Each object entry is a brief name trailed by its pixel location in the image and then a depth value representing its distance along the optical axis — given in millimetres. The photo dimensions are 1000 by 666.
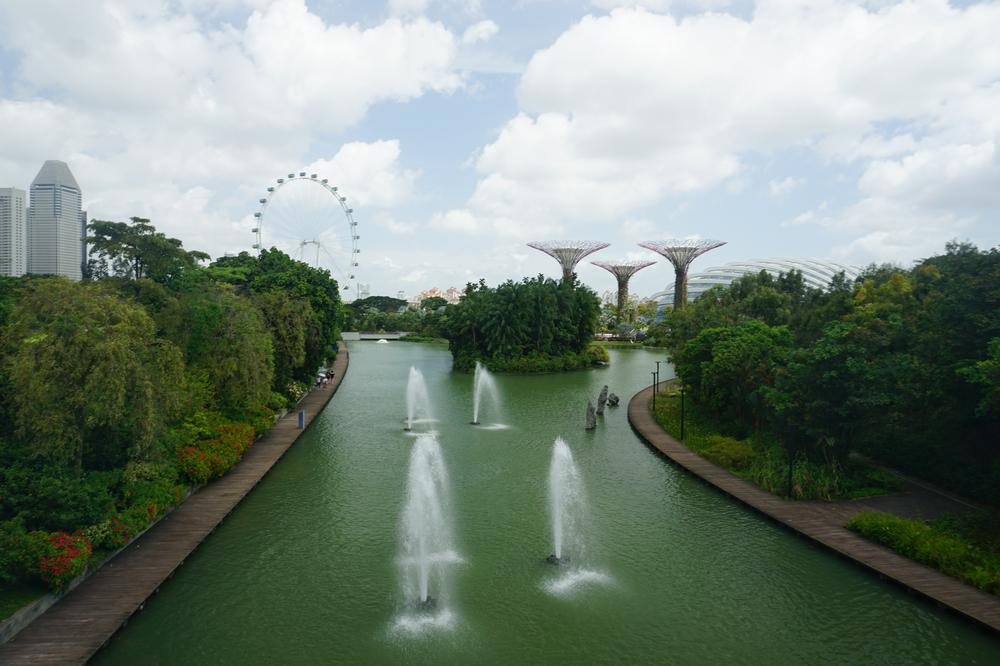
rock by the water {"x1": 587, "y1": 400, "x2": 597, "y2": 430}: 27625
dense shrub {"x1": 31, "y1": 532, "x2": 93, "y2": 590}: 11117
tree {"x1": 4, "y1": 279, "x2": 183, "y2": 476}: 13117
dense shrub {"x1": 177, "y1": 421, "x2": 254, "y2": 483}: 17531
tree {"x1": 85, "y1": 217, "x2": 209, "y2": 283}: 30609
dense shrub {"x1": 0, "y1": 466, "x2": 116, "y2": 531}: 12086
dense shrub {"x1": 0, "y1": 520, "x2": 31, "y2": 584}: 10773
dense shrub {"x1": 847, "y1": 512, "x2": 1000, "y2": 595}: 12430
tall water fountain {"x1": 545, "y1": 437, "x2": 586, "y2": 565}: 14547
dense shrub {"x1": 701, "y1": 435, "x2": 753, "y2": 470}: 21062
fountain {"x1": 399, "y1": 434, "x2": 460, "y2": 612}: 12578
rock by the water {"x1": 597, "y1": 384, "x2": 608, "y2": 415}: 30938
